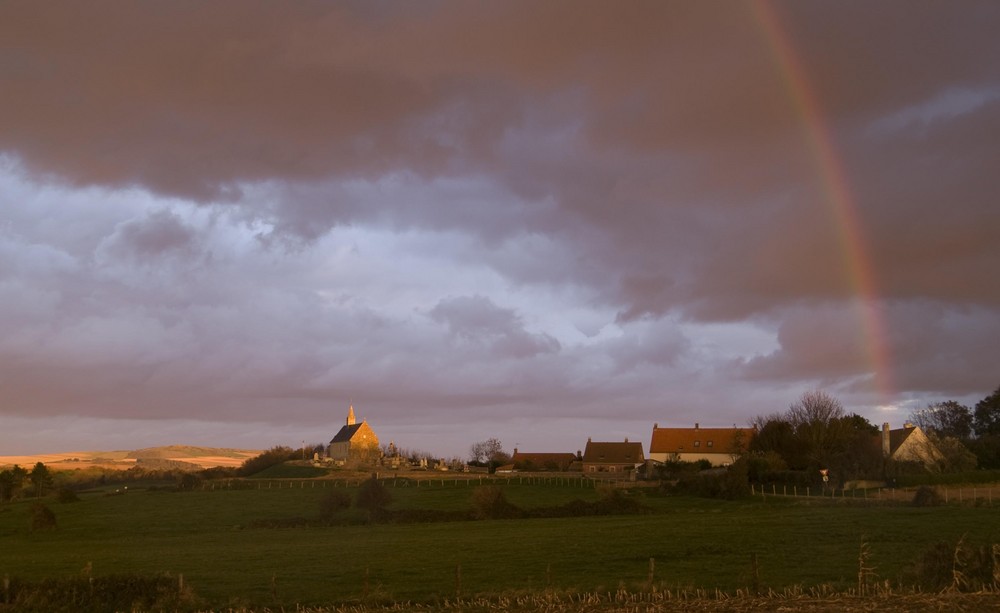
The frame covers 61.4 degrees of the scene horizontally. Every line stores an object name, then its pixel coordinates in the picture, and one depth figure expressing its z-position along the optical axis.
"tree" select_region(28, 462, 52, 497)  103.66
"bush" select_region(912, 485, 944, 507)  53.73
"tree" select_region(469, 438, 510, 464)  161.00
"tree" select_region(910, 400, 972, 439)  122.56
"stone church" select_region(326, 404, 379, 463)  156.38
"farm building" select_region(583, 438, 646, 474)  124.06
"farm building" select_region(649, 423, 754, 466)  114.88
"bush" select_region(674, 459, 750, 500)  75.50
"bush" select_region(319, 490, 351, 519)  69.56
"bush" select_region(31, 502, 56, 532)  64.88
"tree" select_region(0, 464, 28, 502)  102.19
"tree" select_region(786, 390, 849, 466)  87.94
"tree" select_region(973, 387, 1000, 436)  115.50
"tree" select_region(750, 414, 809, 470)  91.75
